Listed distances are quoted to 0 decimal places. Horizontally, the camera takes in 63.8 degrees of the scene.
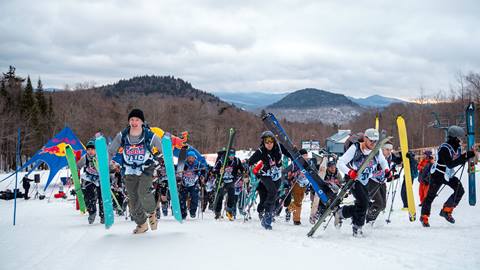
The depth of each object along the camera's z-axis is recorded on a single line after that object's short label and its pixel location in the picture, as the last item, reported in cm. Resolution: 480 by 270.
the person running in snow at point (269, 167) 772
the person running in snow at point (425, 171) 1154
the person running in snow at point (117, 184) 1143
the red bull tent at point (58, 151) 2042
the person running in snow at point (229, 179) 1097
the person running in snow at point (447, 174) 747
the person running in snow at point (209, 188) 1301
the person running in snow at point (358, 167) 649
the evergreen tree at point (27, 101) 5599
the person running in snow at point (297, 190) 915
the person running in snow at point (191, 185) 1116
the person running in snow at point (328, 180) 927
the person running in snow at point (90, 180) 907
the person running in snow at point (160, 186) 1037
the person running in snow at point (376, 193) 718
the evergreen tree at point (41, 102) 6107
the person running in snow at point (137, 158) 626
